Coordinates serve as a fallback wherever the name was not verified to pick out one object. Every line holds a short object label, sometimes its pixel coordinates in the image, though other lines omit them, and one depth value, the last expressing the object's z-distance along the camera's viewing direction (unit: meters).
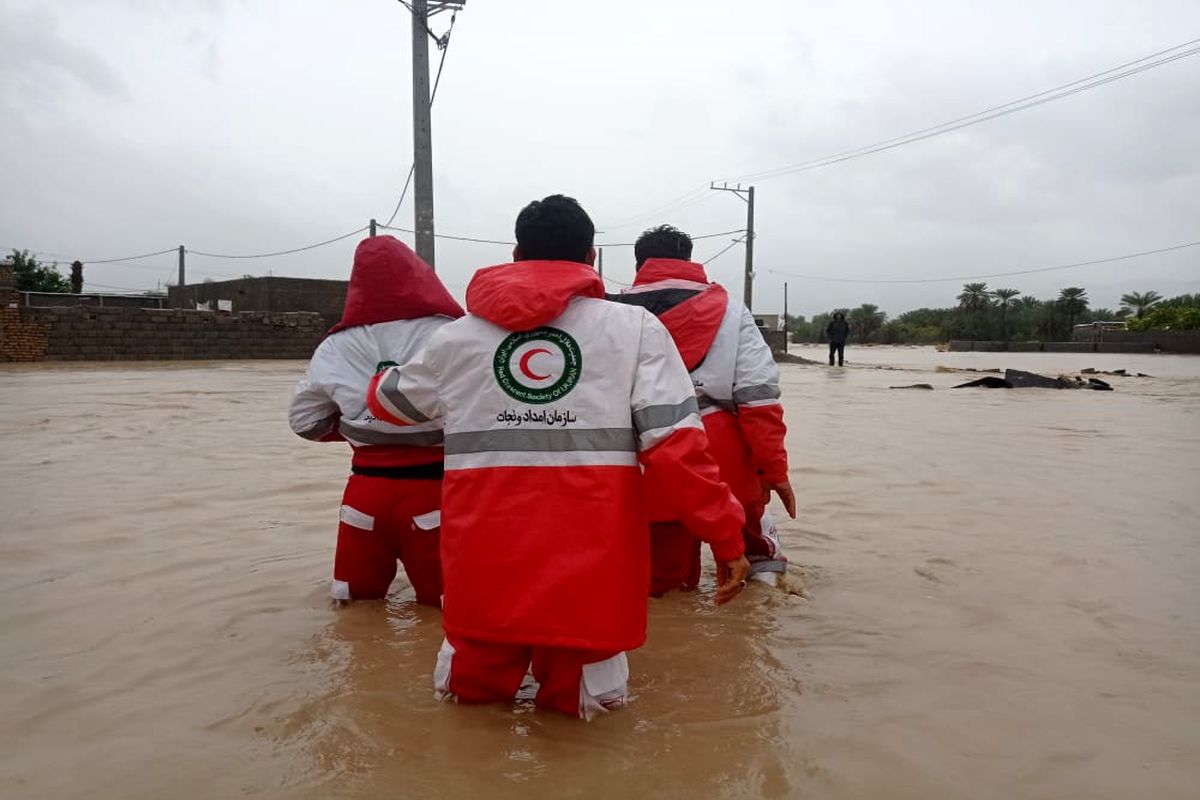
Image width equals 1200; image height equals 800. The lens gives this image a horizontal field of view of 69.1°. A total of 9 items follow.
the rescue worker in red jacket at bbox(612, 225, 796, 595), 3.66
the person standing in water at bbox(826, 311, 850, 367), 28.45
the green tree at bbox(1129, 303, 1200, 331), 51.91
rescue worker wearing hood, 3.33
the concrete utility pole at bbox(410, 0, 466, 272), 14.69
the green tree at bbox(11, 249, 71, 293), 40.59
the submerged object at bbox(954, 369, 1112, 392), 17.06
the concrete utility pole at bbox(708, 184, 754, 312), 37.00
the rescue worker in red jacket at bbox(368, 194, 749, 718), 2.38
